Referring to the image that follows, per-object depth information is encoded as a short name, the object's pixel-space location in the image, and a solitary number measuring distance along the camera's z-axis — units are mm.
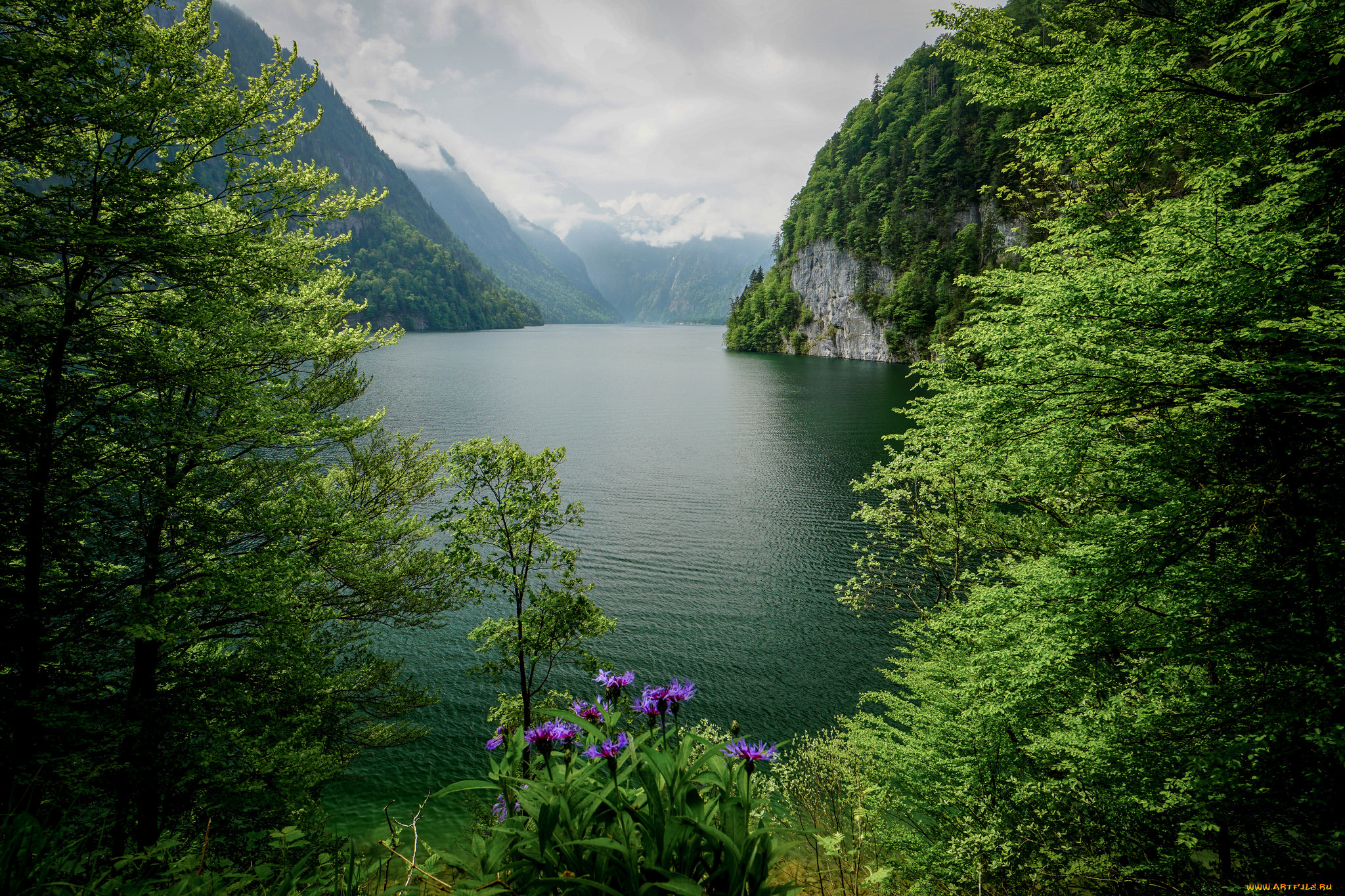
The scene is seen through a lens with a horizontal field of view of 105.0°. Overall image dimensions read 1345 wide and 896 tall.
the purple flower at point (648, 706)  2961
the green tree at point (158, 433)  5871
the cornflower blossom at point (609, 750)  2398
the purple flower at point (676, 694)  3145
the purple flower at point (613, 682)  3364
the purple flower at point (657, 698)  3030
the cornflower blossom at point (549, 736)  2736
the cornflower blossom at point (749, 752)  2746
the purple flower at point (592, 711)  3009
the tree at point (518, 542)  9078
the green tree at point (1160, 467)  4586
